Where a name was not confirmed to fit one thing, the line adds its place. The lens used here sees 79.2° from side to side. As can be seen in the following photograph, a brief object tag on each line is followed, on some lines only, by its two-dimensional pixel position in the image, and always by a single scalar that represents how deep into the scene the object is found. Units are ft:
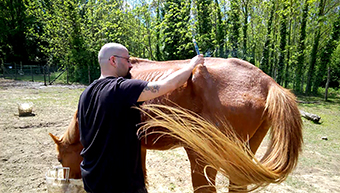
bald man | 4.96
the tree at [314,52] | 57.11
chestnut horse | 5.93
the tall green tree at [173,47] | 38.39
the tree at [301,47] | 58.68
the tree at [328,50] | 54.68
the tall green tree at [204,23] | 41.73
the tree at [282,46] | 60.46
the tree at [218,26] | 55.21
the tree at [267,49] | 60.61
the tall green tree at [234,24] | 57.47
